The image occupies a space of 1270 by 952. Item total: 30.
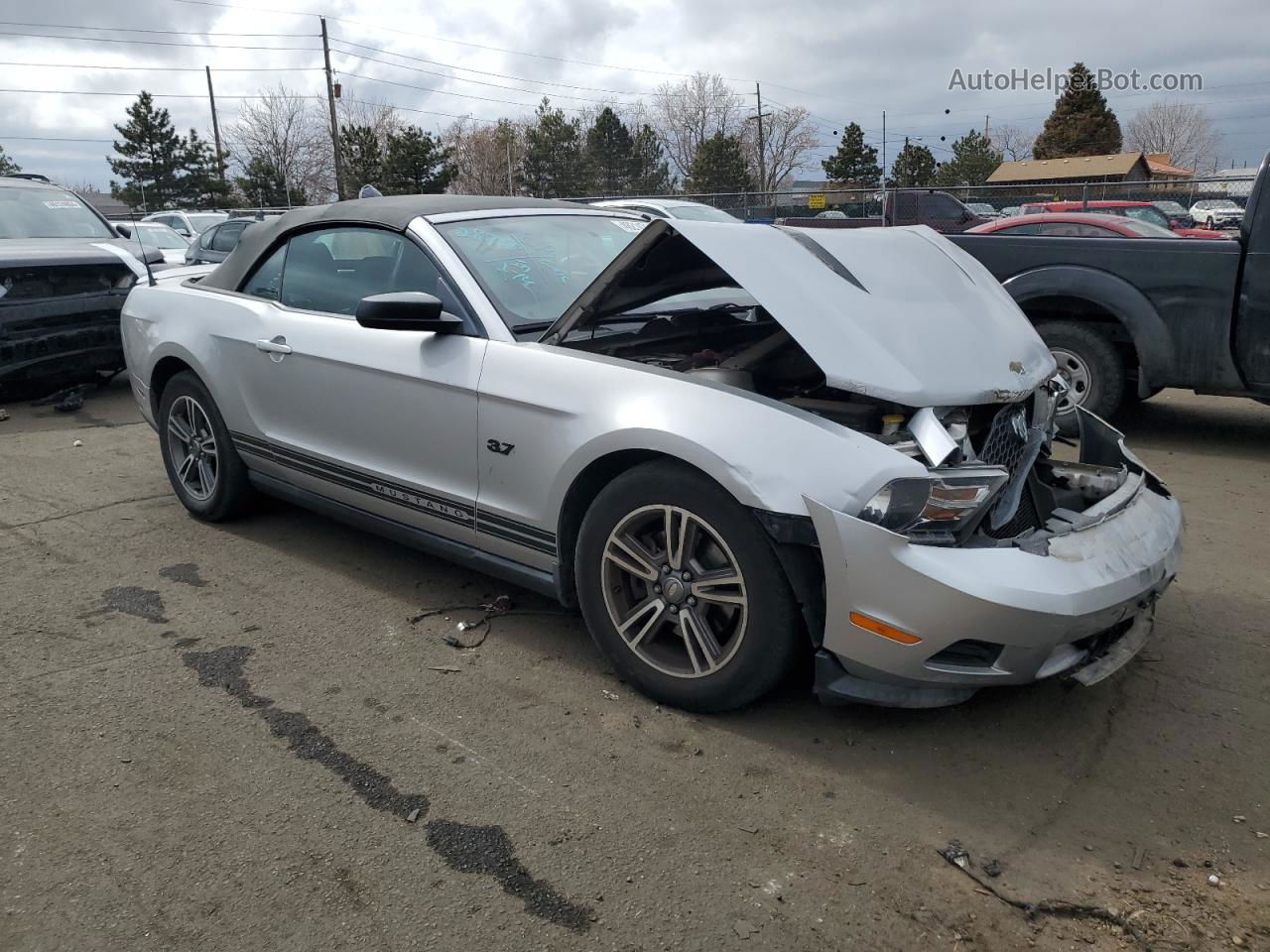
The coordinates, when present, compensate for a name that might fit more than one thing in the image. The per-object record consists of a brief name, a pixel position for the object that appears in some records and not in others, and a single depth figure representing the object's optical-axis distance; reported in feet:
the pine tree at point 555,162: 166.71
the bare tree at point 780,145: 233.76
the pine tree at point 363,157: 133.08
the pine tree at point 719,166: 154.61
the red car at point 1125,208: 61.26
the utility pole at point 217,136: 166.81
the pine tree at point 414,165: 130.62
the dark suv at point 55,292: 25.81
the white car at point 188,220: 77.46
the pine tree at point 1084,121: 190.08
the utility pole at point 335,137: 132.87
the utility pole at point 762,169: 197.24
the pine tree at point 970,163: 189.26
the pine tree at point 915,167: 179.01
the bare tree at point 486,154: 210.38
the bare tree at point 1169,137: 282.97
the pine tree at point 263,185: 147.23
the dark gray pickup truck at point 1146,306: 19.90
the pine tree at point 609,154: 168.86
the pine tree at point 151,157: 172.14
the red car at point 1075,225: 36.22
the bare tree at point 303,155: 214.07
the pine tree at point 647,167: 167.63
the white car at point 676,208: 42.70
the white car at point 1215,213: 72.41
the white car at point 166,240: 53.26
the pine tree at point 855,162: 181.78
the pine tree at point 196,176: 172.96
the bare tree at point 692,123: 236.43
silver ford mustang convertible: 9.07
